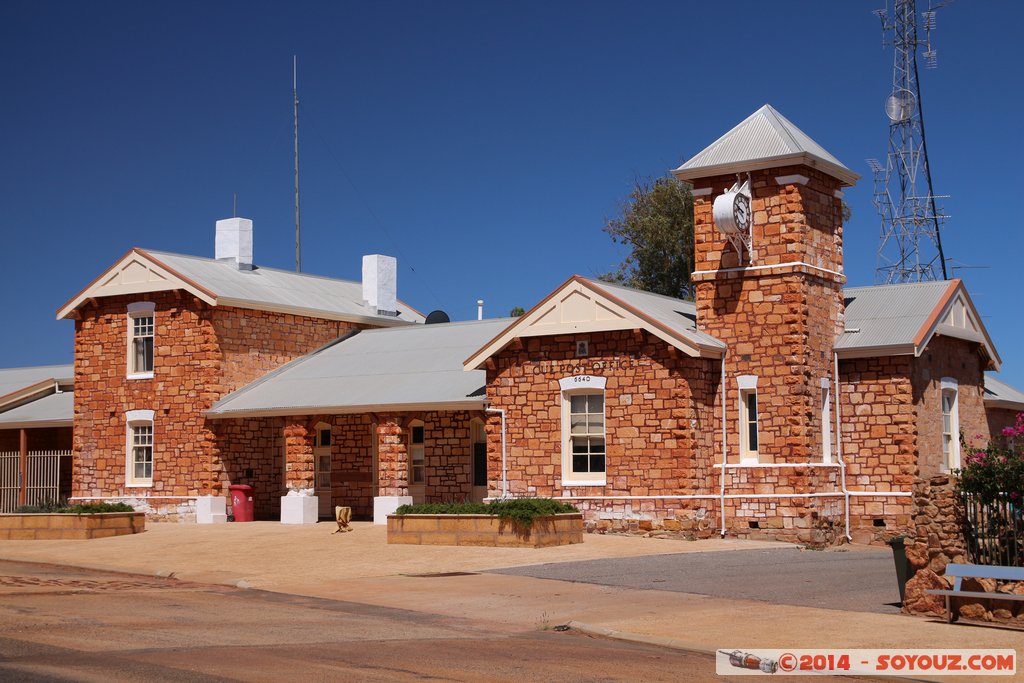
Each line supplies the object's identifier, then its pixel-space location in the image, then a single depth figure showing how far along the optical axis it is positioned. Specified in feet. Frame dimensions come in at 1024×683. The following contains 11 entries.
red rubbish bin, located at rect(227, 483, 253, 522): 99.76
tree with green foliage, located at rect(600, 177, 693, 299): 149.38
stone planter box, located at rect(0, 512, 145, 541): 84.94
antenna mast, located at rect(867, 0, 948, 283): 122.31
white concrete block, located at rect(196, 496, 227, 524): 100.22
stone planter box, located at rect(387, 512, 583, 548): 72.08
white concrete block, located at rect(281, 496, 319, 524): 95.25
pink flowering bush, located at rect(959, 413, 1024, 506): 48.08
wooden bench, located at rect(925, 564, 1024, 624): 43.70
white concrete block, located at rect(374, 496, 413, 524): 91.15
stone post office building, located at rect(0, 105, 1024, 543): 79.97
